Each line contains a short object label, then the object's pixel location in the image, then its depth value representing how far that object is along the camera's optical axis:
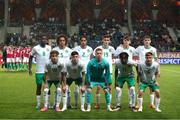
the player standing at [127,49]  15.98
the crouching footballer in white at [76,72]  15.18
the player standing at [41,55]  15.74
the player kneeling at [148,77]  15.06
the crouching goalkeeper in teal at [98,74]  15.13
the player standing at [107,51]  16.62
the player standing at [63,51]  15.55
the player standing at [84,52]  16.44
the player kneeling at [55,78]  14.98
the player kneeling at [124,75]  15.54
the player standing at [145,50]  16.52
